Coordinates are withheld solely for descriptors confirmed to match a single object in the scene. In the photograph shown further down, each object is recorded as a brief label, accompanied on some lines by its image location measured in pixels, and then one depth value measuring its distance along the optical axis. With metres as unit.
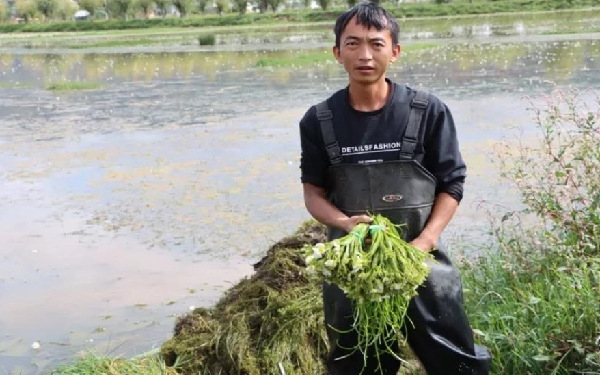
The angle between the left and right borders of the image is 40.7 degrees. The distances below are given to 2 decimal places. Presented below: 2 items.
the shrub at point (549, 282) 3.49
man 2.90
